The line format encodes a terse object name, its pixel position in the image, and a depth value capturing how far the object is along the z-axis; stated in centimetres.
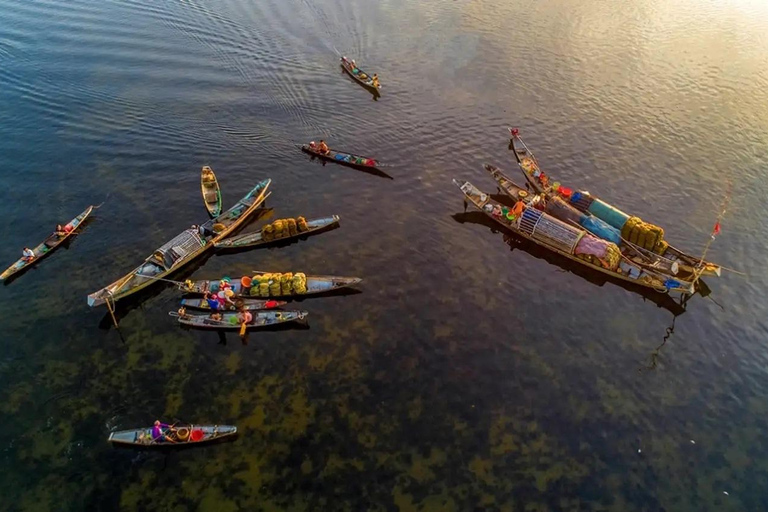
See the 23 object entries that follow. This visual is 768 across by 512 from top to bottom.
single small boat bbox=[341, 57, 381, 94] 7375
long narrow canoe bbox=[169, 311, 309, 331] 4209
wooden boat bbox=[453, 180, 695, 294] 4581
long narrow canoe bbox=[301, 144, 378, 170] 6009
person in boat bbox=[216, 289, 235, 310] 4338
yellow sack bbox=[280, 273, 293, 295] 4478
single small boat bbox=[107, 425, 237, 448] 3412
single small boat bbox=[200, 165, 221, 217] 5366
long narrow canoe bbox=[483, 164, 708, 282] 4631
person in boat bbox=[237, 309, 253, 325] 4197
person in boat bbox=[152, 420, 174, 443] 3403
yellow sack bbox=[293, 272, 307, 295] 4481
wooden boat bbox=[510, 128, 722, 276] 4603
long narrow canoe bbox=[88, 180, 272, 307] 4409
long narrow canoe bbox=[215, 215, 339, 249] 5016
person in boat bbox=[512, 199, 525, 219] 5217
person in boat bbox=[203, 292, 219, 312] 4306
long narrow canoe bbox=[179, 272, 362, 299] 4497
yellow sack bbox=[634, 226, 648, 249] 4834
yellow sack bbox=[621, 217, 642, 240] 4903
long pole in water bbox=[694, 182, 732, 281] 4530
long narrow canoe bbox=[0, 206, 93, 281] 4678
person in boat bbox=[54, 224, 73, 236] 4975
